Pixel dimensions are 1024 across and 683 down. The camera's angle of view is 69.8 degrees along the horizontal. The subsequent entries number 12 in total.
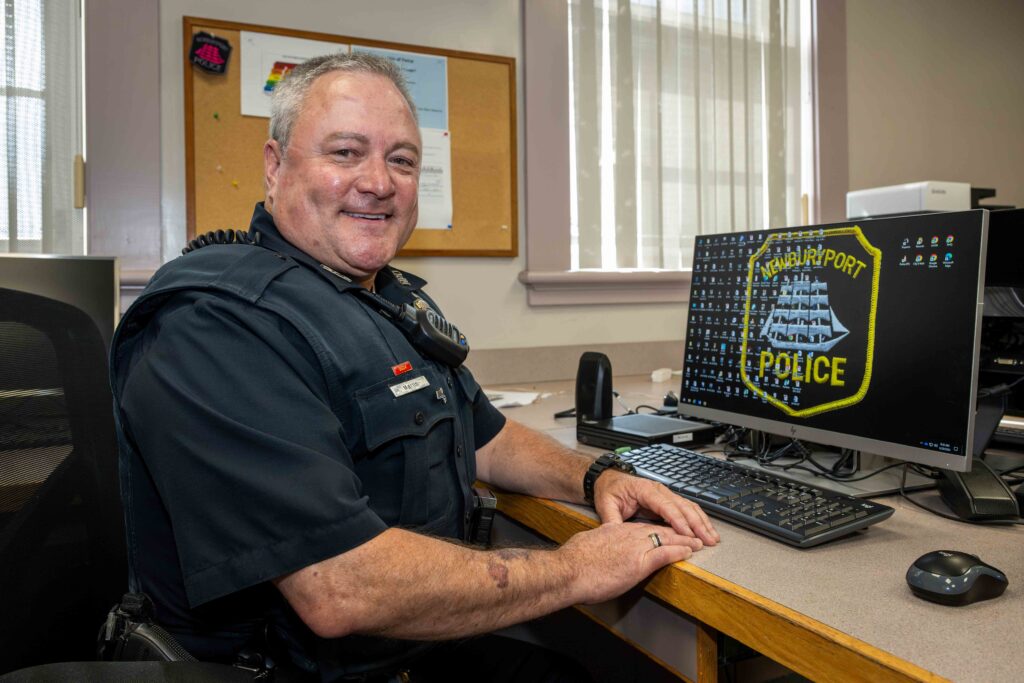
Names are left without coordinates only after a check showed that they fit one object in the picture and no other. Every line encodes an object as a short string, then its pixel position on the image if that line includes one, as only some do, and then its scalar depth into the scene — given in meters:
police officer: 0.72
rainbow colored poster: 1.96
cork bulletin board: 1.92
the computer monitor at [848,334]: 0.90
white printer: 2.03
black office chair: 0.73
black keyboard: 0.82
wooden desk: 0.57
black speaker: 1.43
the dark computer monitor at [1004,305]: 1.10
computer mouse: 0.64
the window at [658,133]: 2.34
